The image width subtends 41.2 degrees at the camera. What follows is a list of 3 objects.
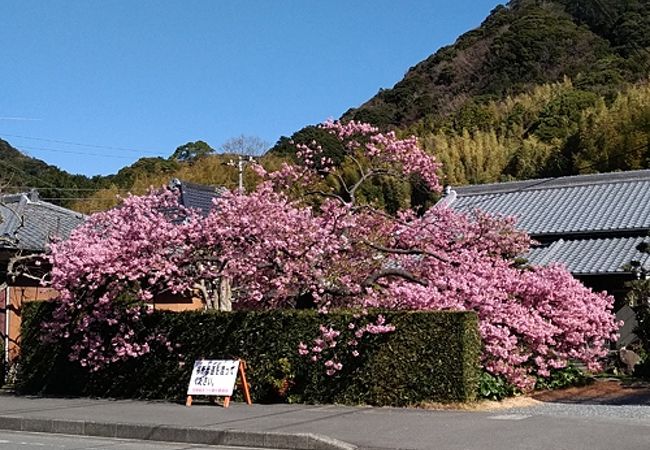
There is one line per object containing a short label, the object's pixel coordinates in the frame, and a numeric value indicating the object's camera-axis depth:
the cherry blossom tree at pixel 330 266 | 15.52
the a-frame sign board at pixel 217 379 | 15.43
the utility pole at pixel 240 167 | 26.42
